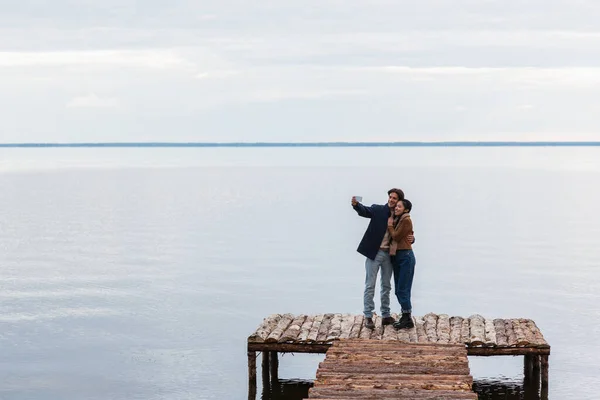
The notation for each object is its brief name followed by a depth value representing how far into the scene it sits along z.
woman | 17.88
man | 17.86
